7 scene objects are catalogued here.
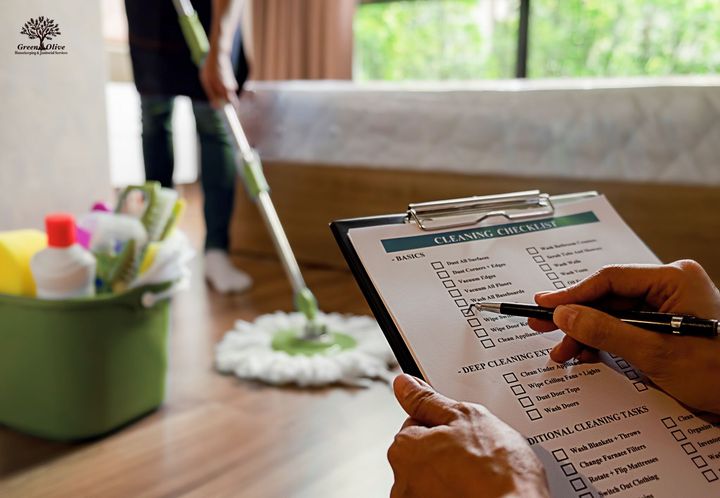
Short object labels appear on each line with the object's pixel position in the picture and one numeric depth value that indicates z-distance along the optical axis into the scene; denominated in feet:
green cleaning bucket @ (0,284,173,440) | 2.96
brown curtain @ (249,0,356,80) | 13.15
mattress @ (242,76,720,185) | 5.11
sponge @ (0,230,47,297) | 2.98
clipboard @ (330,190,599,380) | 1.72
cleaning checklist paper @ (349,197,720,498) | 1.61
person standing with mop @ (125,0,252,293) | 4.94
